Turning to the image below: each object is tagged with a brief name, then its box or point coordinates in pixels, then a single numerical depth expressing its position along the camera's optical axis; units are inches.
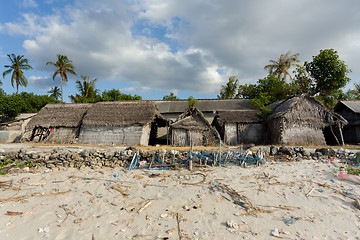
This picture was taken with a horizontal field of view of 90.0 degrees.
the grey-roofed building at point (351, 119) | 626.8
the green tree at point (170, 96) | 1280.8
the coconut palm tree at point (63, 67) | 1068.2
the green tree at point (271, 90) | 762.0
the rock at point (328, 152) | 332.2
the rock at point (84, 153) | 317.5
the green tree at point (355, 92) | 1014.6
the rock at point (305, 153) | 337.4
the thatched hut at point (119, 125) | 562.6
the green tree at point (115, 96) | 1049.6
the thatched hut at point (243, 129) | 600.4
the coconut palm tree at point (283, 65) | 917.2
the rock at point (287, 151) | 337.3
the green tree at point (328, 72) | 694.5
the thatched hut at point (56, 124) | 617.9
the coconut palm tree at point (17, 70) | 1134.4
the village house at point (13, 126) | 645.5
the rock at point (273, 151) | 345.1
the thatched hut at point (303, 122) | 526.6
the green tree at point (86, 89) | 1123.3
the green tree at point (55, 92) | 1406.5
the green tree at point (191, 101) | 843.5
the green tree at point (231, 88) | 1050.7
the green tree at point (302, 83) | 793.5
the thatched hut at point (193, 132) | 538.9
